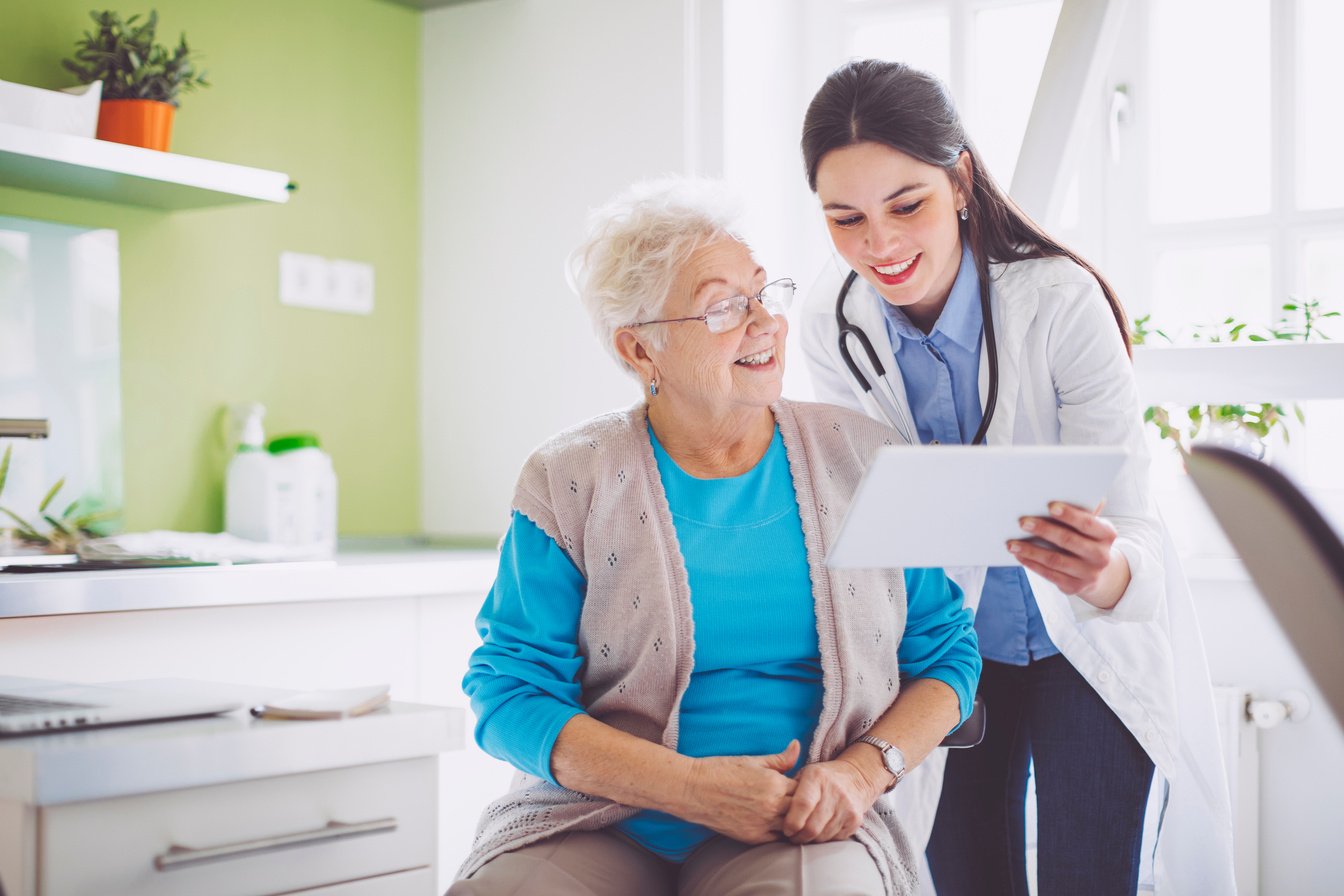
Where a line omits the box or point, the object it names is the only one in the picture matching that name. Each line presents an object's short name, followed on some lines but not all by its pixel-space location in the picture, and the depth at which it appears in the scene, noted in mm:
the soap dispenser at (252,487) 2580
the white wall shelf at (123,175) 2057
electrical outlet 2814
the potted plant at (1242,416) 2541
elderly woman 1335
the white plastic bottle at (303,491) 2598
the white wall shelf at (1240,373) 1657
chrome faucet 1697
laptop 1041
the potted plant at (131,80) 2250
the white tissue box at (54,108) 2074
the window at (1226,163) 2652
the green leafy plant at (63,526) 2238
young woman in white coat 1515
